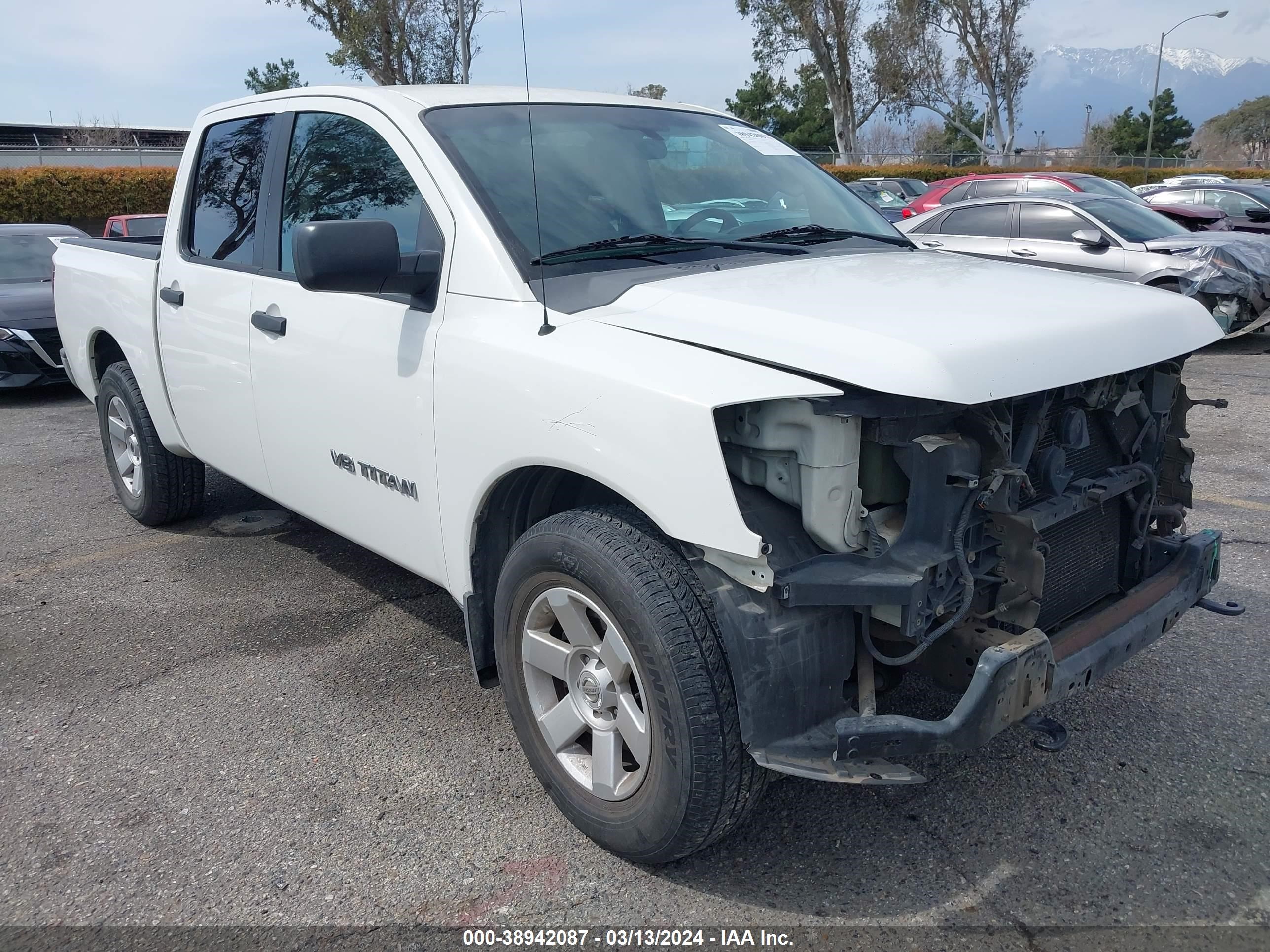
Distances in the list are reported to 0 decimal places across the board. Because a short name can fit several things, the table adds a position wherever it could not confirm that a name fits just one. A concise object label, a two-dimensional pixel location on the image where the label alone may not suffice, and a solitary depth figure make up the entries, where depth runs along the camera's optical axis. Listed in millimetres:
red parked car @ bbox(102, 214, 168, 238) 15141
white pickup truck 2281
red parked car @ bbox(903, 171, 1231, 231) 12180
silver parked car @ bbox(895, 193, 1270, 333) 9859
